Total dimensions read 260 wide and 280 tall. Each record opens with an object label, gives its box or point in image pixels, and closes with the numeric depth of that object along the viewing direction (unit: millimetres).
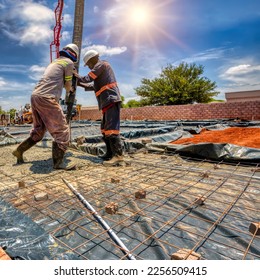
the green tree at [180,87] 20078
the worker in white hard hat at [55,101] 2500
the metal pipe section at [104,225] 1101
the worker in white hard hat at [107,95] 2908
